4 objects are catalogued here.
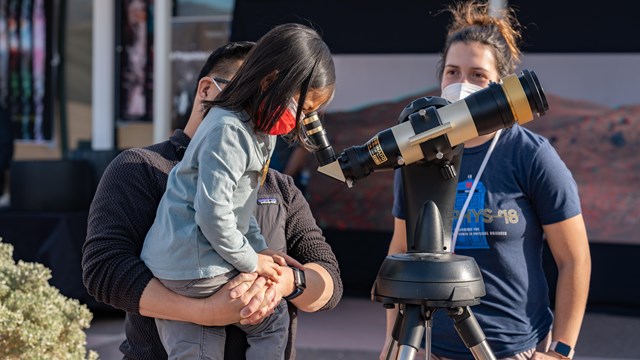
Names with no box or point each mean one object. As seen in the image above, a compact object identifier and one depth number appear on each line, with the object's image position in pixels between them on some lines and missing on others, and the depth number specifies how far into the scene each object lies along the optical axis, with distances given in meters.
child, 4.68
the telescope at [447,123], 4.57
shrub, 5.23
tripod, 4.57
